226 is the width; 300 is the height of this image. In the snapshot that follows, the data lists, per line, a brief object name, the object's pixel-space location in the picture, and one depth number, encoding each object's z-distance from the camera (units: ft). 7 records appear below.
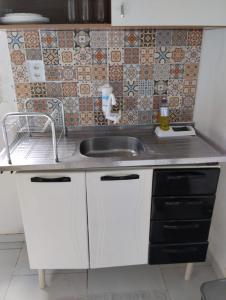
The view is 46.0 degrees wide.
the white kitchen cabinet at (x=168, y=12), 4.06
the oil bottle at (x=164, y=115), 5.54
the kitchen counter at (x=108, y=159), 4.21
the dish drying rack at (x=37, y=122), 5.59
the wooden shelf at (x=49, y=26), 4.25
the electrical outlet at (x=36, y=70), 5.32
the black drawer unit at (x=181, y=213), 4.50
